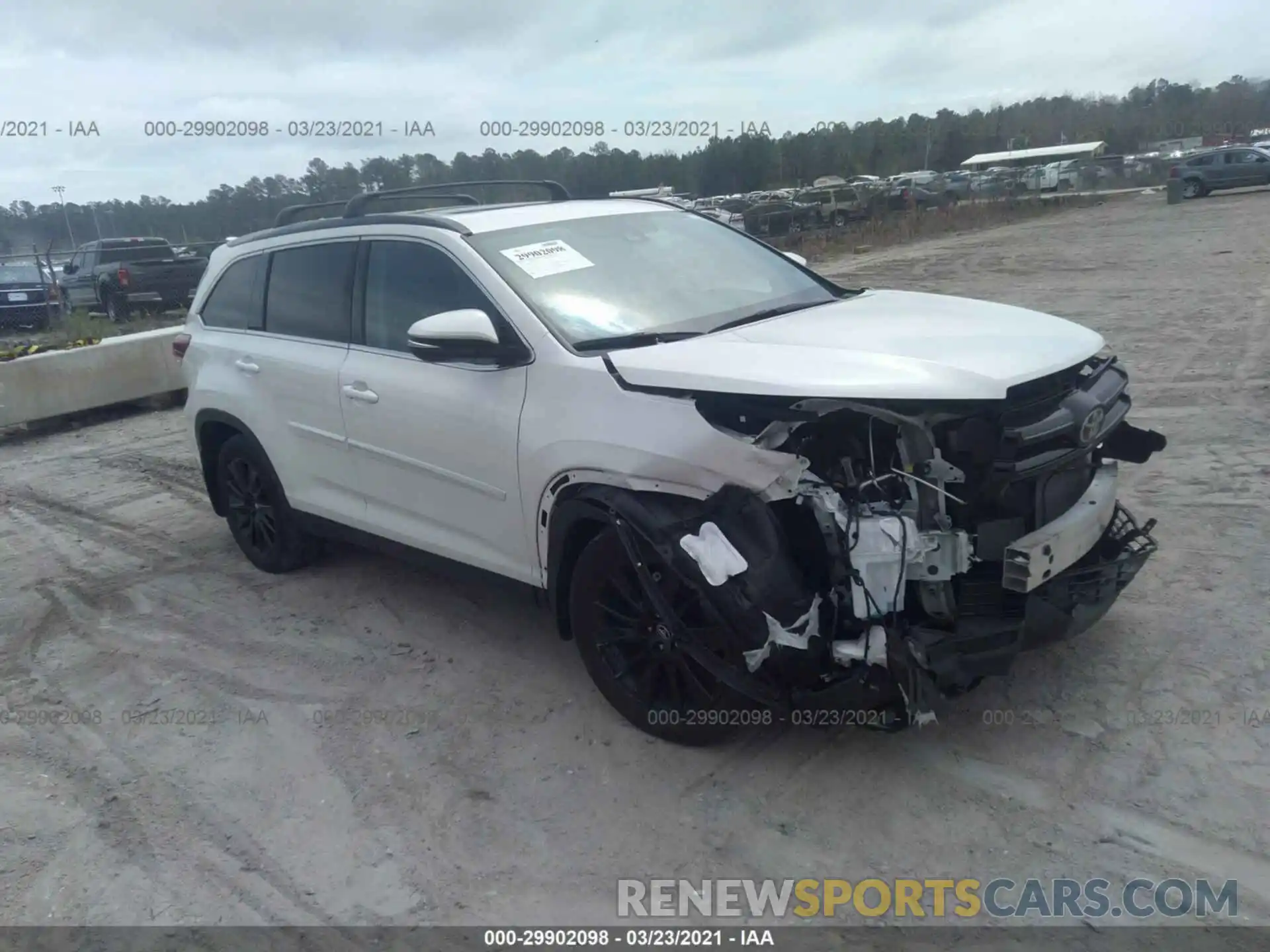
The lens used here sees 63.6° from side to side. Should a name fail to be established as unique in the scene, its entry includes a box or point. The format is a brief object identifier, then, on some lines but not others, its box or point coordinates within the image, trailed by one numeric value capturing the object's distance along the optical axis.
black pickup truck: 17.45
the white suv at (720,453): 3.20
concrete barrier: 9.60
